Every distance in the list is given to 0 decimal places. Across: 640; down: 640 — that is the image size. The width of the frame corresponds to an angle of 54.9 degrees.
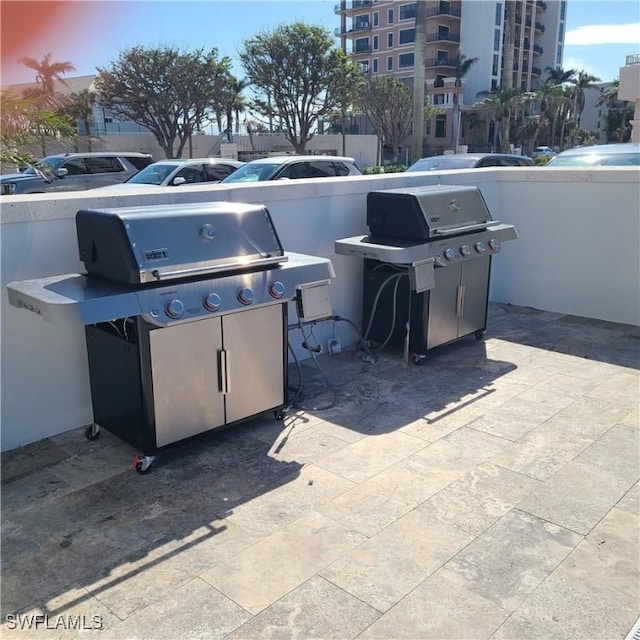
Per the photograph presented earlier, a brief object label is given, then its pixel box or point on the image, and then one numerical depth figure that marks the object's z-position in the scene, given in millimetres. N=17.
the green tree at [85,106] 24375
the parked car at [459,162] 10523
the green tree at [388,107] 40281
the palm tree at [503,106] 43875
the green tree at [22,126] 4246
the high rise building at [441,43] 54625
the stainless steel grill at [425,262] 4852
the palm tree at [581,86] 55438
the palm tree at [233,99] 29305
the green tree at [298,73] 29781
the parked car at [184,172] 10336
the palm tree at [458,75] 47781
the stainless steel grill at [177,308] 3178
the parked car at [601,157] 8336
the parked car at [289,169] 9328
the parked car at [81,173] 12188
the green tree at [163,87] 26594
